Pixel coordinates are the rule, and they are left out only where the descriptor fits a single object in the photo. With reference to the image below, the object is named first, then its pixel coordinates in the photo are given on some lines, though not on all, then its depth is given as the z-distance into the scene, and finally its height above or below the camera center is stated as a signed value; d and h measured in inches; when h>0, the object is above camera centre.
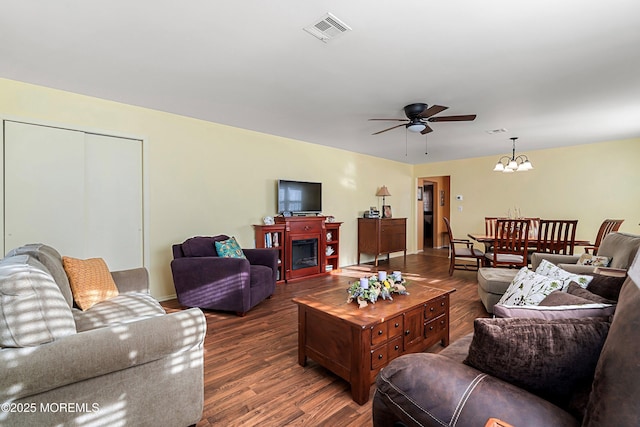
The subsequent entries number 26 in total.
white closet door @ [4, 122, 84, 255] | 109.2 +9.4
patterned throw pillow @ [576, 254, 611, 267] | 106.9 -18.9
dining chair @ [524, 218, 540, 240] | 175.9 -11.9
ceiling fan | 122.5 +41.3
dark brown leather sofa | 28.0 -22.0
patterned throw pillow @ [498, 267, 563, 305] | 73.1 -20.8
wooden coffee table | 69.7 -32.3
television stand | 179.8 -21.5
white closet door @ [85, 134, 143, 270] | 126.9 +4.8
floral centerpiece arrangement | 82.3 -23.3
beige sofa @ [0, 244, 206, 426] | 44.1 -25.5
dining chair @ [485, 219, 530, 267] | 161.2 -19.4
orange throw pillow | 81.5 -21.1
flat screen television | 186.9 +9.4
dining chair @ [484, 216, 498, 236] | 205.0 -11.1
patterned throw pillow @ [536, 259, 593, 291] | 69.1 -17.3
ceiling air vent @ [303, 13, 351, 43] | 73.1 +47.8
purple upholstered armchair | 122.2 -29.9
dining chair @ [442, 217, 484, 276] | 184.1 -27.5
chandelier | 183.2 +28.1
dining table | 162.9 -17.7
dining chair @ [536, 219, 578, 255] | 153.8 -18.1
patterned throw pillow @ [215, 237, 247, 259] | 137.6 -18.6
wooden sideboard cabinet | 231.5 -20.3
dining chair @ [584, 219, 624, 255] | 159.5 -9.9
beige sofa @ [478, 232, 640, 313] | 96.9 -20.8
